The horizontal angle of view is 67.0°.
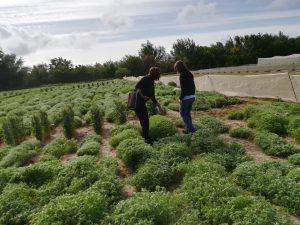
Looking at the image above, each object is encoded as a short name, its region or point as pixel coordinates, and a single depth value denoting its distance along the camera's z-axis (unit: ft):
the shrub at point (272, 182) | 11.41
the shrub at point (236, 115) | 24.09
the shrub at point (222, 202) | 9.96
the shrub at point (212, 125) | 20.30
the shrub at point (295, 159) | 14.62
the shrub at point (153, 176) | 13.40
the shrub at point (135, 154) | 15.58
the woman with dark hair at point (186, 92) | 18.96
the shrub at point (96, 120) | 23.10
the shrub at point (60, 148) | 19.29
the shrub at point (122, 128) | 21.24
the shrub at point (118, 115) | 24.35
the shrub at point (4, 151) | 20.20
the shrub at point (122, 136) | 19.06
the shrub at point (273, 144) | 16.18
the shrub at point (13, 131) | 22.63
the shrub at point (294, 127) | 18.22
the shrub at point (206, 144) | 16.50
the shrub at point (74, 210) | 10.77
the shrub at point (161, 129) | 19.24
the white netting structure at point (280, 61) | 83.70
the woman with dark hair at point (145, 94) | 18.50
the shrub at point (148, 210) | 10.32
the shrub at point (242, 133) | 19.07
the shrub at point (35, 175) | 15.12
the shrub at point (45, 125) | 24.01
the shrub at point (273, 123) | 19.62
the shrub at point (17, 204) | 12.14
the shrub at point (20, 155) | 17.96
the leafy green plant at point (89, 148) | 18.32
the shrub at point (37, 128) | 22.85
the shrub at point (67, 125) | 22.54
